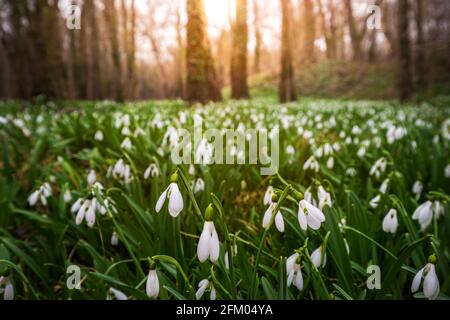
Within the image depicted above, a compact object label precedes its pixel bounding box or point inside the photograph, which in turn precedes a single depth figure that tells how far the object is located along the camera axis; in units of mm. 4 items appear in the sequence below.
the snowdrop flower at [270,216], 1290
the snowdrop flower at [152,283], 1238
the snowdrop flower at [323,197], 1657
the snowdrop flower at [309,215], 1215
